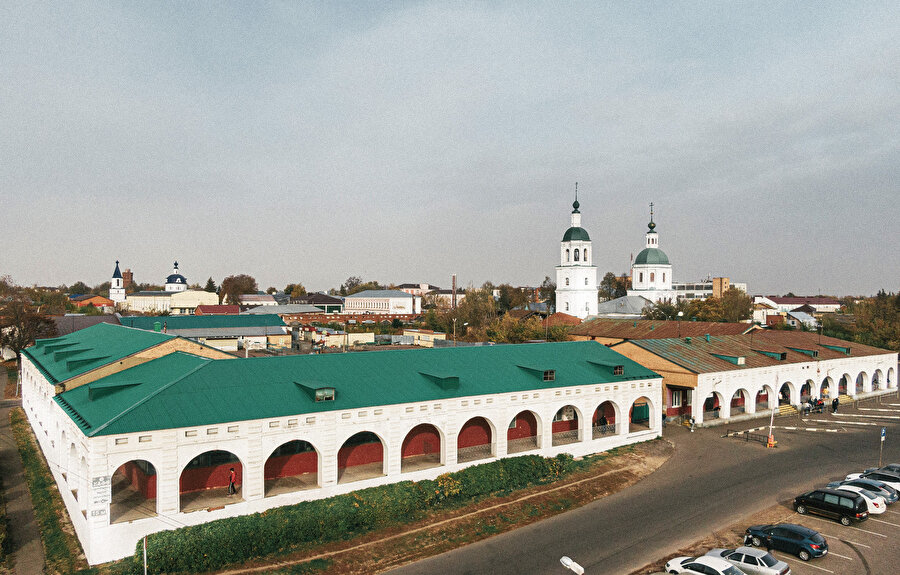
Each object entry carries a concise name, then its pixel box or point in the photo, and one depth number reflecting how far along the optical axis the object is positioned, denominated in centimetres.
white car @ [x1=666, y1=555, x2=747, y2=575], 1803
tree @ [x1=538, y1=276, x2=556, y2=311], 15519
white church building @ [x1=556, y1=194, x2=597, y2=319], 10506
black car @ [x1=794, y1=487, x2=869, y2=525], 2317
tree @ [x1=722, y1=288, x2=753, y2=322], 8869
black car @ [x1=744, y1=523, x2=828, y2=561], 2012
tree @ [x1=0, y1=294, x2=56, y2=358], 6631
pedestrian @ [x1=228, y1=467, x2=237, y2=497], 2320
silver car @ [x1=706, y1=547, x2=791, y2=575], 1833
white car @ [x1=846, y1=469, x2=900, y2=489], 2690
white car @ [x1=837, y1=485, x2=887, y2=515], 2409
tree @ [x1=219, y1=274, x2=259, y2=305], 16194
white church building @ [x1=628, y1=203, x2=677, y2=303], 12181
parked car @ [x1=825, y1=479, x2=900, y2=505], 2542
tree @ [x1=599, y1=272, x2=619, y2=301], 17088
